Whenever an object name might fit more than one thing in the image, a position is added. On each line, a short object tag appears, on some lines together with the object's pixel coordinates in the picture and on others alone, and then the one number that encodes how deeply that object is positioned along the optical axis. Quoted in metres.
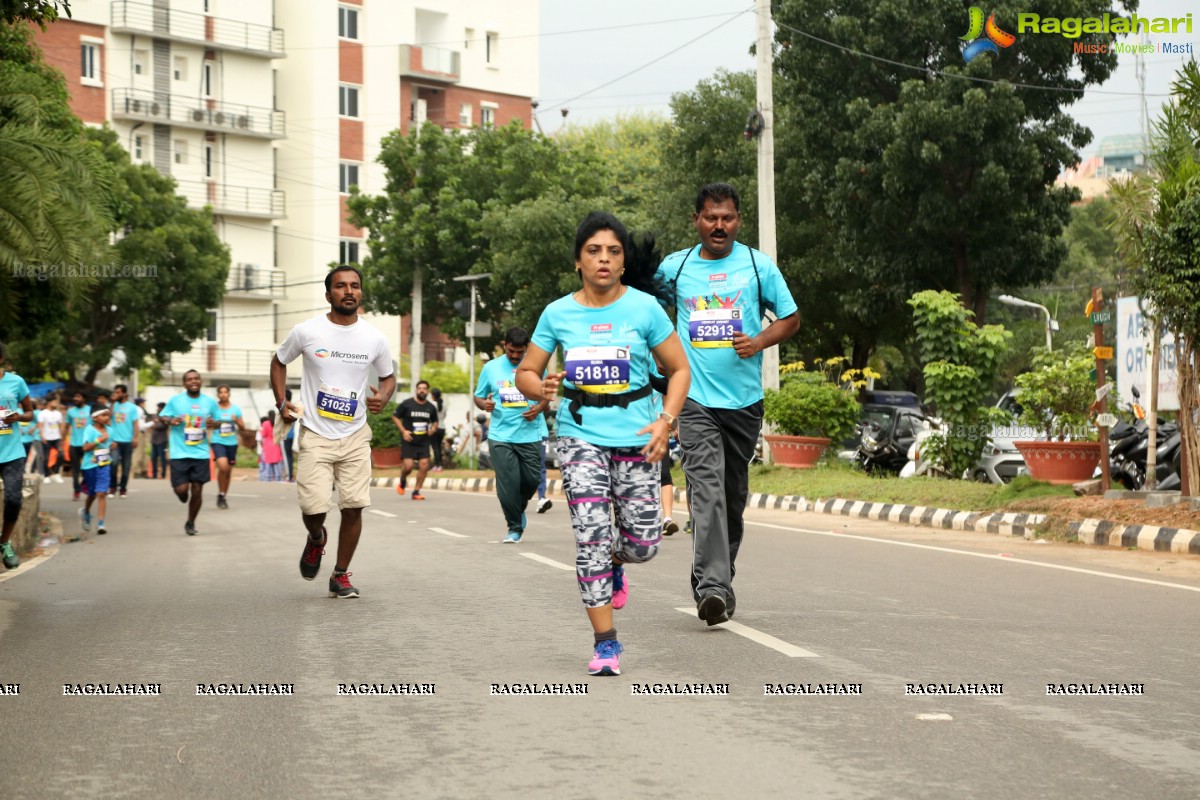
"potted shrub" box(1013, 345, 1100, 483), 18.41
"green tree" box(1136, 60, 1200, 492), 15.24
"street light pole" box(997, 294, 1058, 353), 40.72
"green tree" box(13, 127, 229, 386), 51.16
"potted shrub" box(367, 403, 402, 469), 41.62
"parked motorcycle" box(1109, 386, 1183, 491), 18.77
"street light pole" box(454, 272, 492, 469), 41.09
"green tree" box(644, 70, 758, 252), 41.01
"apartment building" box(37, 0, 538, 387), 60.09
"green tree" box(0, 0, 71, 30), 9.93
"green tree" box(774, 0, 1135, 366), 32.03
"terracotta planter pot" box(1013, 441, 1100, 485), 18.36
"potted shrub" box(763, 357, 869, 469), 25.48
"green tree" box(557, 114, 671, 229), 60.38
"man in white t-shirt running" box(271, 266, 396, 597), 9.95
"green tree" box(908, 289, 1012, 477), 20.70
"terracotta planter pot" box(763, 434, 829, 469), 26.00
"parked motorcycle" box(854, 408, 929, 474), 27.33
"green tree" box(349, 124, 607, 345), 52.81
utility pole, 26.81
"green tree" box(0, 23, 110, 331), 14.90
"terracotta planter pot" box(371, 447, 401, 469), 42.25
